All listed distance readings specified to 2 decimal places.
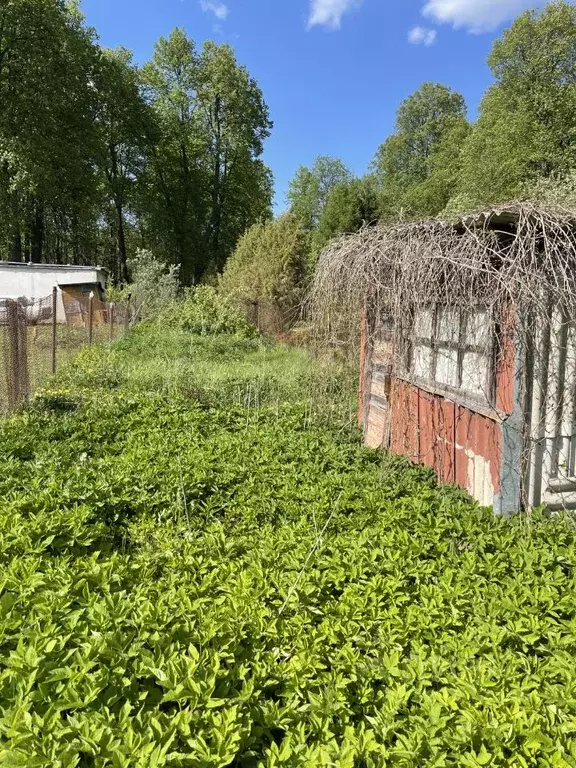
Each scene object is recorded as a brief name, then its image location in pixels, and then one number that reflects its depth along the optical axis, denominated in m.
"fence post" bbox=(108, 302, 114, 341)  14.12
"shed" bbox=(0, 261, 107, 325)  21.88
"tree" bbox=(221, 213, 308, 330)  19.45
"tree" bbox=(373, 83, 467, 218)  36.22
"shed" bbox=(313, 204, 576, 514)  3.51
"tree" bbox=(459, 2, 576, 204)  20.59
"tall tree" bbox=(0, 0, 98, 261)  23.09
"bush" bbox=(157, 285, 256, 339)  16.47
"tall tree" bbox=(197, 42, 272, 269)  33.66
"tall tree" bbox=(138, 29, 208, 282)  34.13
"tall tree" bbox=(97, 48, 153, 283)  30.70
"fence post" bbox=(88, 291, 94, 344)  12.45
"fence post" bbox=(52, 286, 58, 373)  8.62
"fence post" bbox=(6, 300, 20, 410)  6.68
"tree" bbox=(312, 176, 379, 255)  24.22
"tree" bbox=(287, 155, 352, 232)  46.72
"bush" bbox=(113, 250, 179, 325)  18.76
